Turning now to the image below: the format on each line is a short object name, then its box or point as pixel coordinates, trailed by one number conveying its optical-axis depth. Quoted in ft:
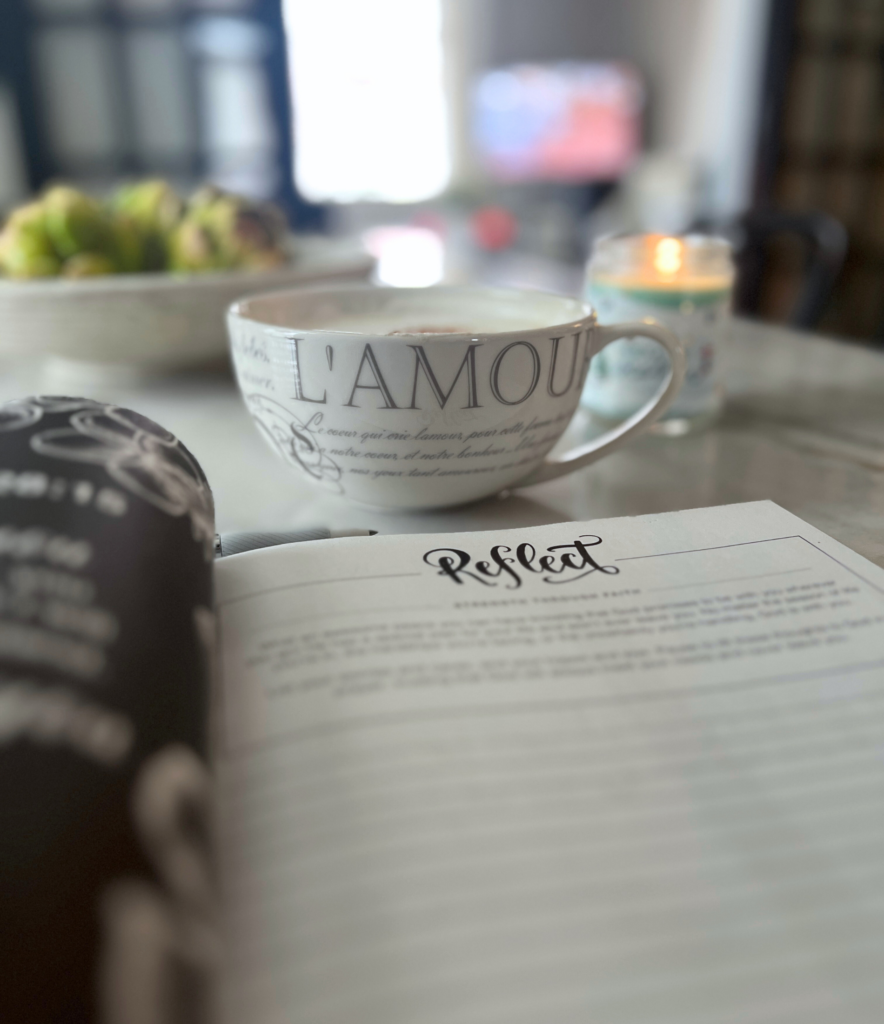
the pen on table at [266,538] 1.00
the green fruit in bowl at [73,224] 1.83
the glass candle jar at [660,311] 1.46
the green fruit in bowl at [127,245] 1.93
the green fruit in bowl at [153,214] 1.99
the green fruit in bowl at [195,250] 1.91
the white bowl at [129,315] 1.60
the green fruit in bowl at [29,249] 1.79
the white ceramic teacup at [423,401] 0.98
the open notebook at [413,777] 0.49
